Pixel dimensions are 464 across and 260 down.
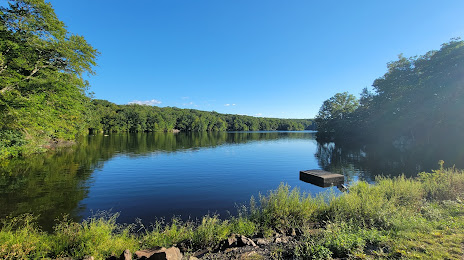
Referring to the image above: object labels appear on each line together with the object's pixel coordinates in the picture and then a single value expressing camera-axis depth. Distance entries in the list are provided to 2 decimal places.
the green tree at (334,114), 69.62
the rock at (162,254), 3.90
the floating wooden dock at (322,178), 13.69
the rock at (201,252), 4.83
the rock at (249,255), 4.36
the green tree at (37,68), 11.86
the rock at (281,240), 5.33
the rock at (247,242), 5.21
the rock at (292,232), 6.04
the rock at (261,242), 5.34
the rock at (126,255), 4.10
